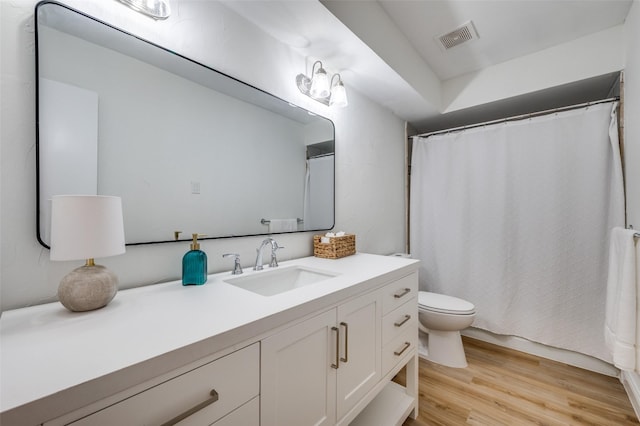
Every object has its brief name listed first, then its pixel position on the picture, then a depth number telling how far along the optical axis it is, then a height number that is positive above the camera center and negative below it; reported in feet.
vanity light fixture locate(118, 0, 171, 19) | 2.99 +2.43
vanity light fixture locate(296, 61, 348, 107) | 5.01 +2.48
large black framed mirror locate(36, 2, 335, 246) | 2.66 +0.99
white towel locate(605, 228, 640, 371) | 4.01 -1.55
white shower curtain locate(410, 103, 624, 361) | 6.08 -0.23
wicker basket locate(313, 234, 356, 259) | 5.09 -0.72
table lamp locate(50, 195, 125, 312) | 2.18 -0.27
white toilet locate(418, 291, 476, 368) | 6.18 -2.79
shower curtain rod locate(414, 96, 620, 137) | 6.03 +2.59
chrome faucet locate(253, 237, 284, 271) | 4.09 -0.70
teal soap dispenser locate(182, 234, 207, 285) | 3.20 -0.71
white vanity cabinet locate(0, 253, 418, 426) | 1.49 -1.06
